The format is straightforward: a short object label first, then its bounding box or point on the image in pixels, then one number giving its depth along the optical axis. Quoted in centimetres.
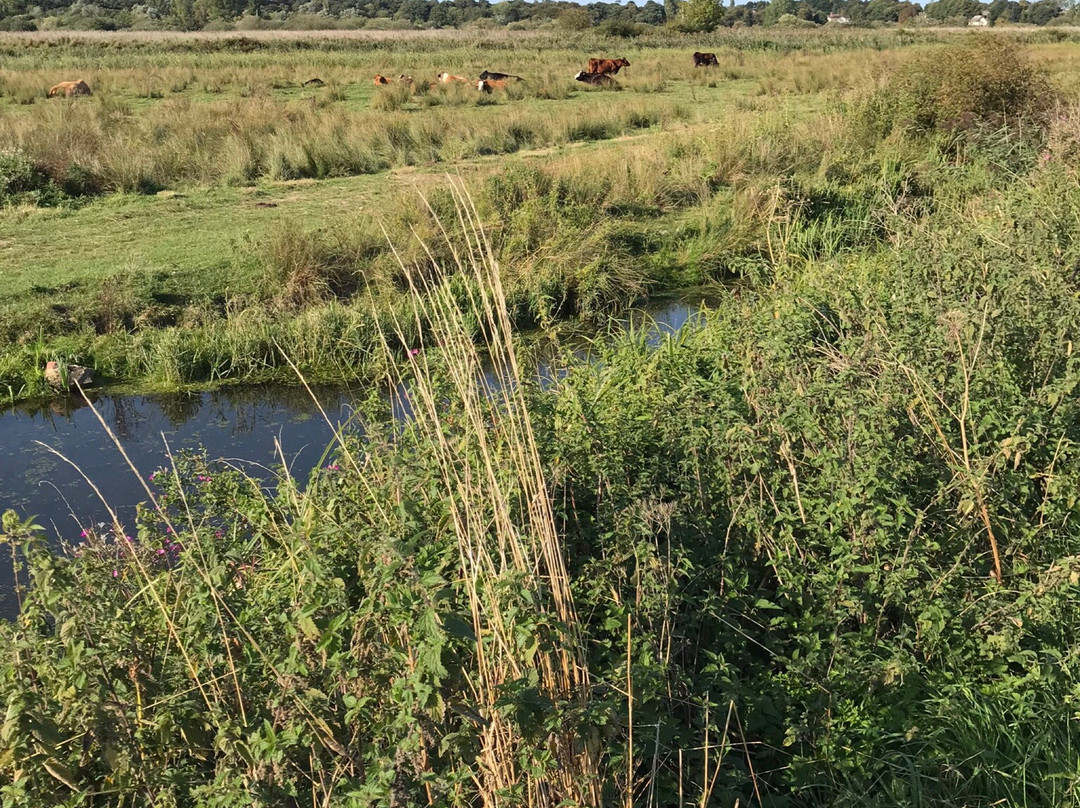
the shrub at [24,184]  1048
